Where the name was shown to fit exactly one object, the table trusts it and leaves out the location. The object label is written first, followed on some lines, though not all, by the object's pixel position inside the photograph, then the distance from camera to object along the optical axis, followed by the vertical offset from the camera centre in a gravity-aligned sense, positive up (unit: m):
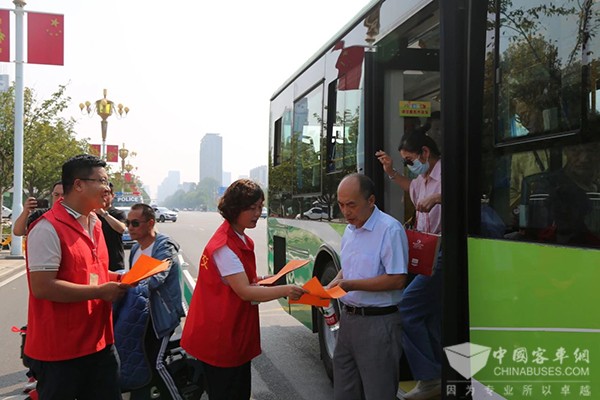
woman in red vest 2.92 -0.57
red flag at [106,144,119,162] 42.14 +3.24
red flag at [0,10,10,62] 14.88 +4.36
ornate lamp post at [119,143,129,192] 57.34 +4.30
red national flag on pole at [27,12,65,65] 14.79 +4.17
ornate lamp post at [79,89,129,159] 33.69 +5.23
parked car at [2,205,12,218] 47.24 -1.59
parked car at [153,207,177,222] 50.06 -1.90
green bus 2.41 +0.05
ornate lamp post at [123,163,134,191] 71.22 +3.49
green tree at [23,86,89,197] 18.78 +1.78
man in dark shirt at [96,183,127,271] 5.32 -0.40
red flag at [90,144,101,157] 30.52 +2.53
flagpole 15.48 +2.41
